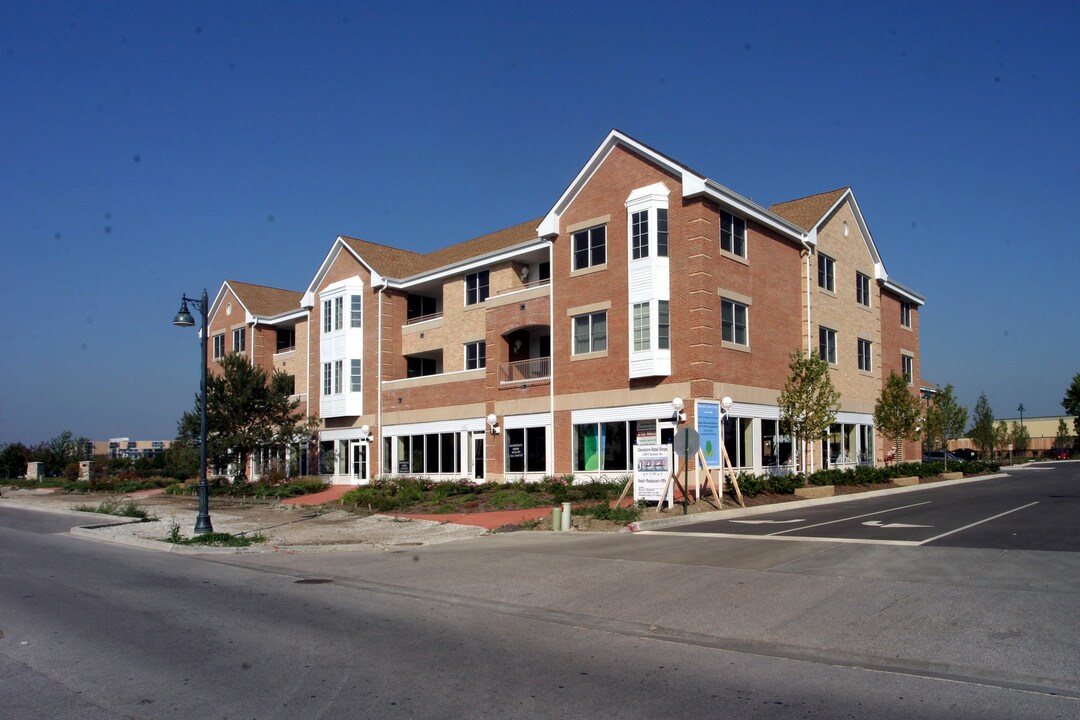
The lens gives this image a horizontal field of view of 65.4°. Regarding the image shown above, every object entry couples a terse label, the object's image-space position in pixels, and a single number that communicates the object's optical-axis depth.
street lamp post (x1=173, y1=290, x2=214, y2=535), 22.00
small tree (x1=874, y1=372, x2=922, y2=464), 37.84
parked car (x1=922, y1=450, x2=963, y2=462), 54.88
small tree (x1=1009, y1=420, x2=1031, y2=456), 81.19
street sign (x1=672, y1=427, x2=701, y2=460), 20.61
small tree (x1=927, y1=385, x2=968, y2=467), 42.72
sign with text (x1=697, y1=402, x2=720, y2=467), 27.53
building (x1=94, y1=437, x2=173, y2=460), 77.88
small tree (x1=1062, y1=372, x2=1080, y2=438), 81.75
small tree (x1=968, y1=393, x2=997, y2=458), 71.62
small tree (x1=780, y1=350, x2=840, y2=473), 29.48
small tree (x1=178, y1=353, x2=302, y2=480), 40.97
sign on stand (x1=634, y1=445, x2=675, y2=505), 23.33
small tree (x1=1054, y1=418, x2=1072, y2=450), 86.76
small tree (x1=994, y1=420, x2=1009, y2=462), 78.56
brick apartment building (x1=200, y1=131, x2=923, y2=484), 28.62
